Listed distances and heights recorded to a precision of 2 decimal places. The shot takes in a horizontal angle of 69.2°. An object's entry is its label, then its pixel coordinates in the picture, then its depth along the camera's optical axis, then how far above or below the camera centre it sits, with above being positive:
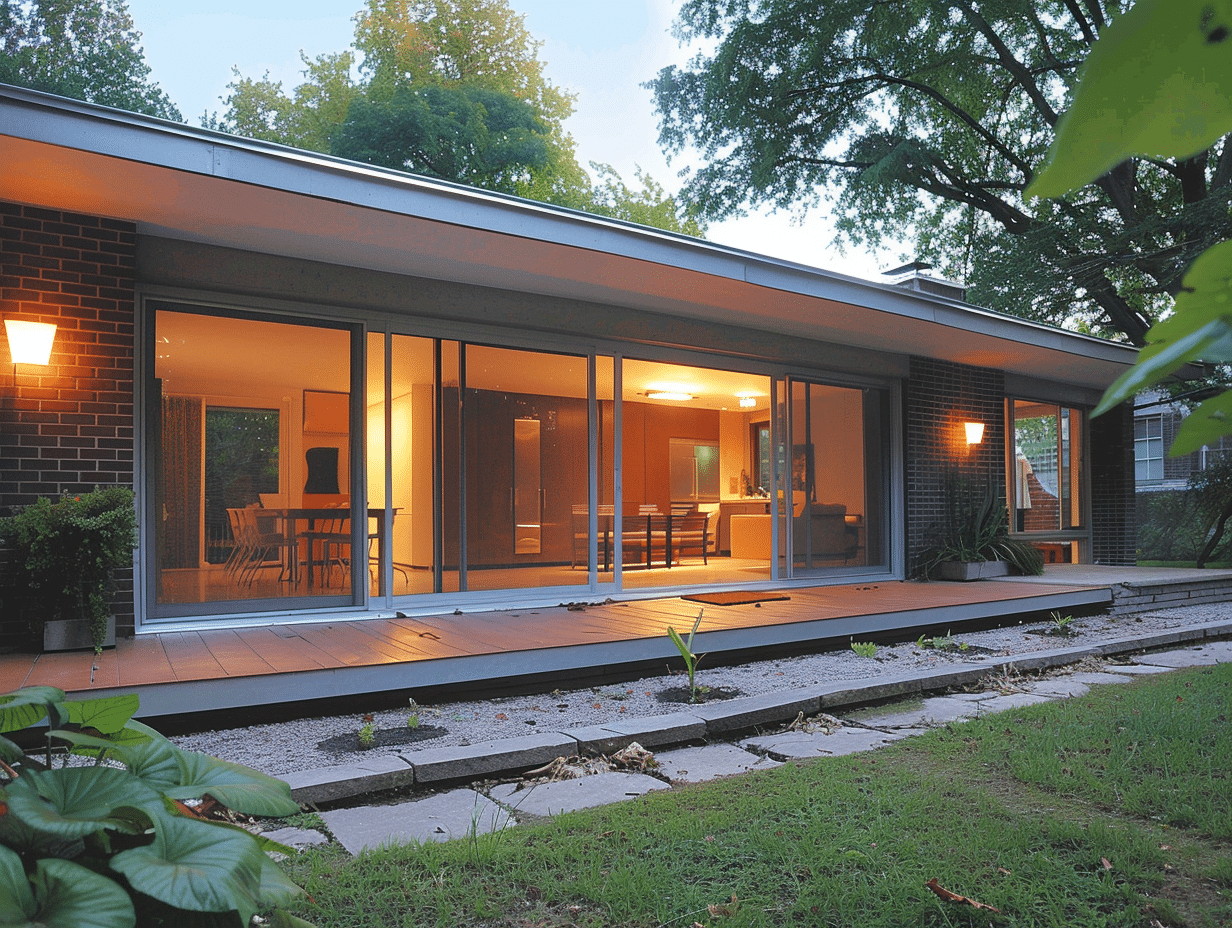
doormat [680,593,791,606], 6.89 -0.85
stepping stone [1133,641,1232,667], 5.42 -1.07
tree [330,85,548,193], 18.95 +7.90
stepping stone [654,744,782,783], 3.27 -1.04
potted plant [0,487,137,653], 4.37 -0.29
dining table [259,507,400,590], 5.83 -0.13
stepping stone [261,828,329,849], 2.52 -0.98
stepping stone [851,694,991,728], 3.95 -1.03
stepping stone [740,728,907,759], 3.50 -1.02
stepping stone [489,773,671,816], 2.89 -1.01
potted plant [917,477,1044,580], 8.97 -0.55
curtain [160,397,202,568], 5.39 +0.11
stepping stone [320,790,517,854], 2.58 -1.00
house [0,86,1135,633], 4.71 +0.91
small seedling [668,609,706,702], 4.25 -0.82
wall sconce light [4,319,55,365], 4.56 +0.82
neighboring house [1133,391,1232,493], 13.20 +0.64
